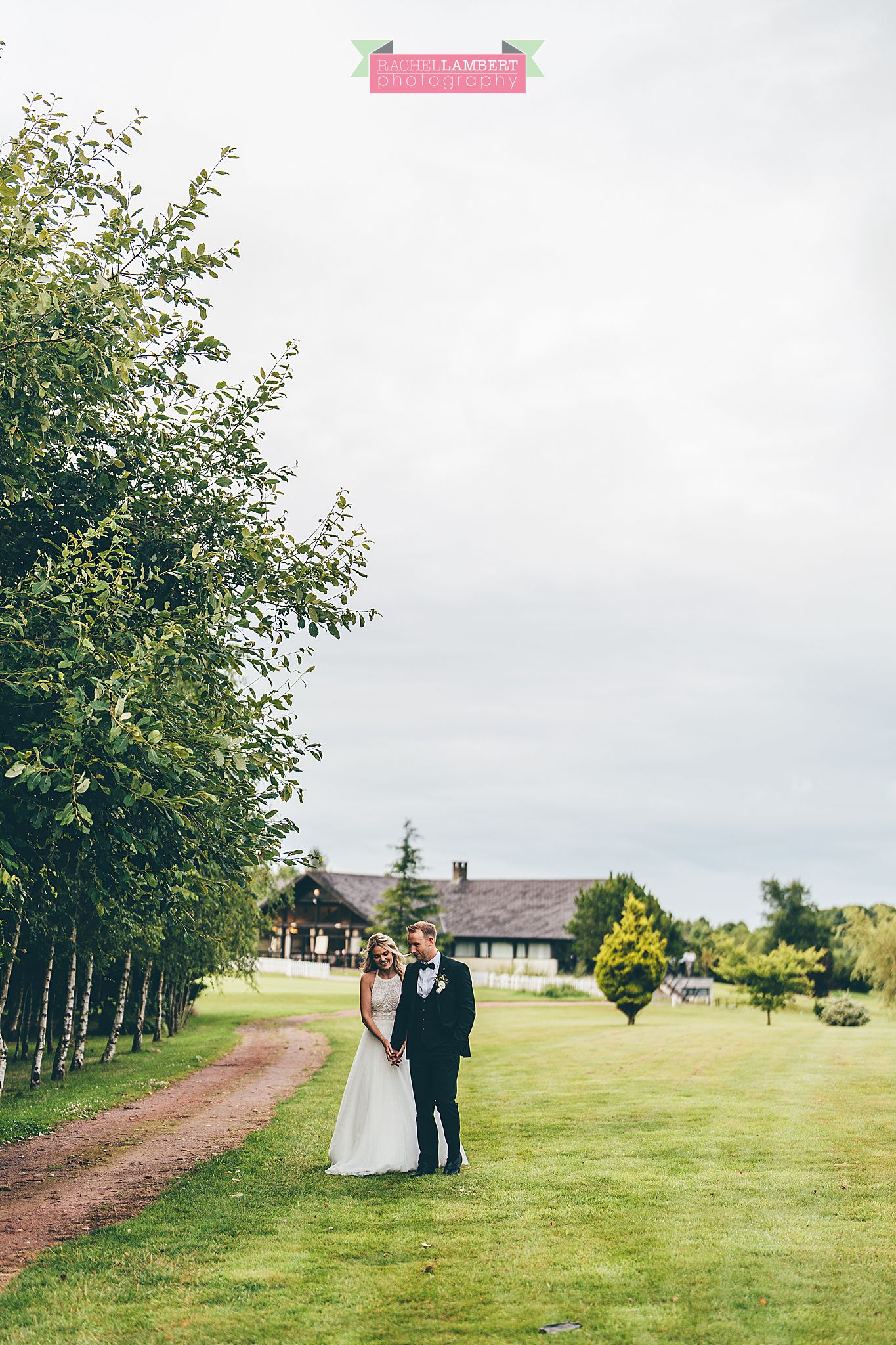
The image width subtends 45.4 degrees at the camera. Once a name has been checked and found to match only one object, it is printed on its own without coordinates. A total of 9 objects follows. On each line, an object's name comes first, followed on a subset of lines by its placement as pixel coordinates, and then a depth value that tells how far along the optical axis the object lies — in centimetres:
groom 1075
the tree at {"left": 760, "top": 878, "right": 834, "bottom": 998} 8594
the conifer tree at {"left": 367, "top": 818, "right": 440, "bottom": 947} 5400
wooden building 7988
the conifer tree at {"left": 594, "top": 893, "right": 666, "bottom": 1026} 4109
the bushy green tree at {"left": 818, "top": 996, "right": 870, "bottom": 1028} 4484
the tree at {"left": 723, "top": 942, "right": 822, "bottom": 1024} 4328
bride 1106
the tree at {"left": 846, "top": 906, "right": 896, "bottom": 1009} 3966
